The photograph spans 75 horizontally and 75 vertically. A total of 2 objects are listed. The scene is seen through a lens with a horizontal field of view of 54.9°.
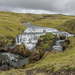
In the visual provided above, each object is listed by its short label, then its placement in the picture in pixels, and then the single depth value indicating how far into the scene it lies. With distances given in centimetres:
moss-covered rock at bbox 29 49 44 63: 1849
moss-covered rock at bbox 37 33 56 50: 2839
